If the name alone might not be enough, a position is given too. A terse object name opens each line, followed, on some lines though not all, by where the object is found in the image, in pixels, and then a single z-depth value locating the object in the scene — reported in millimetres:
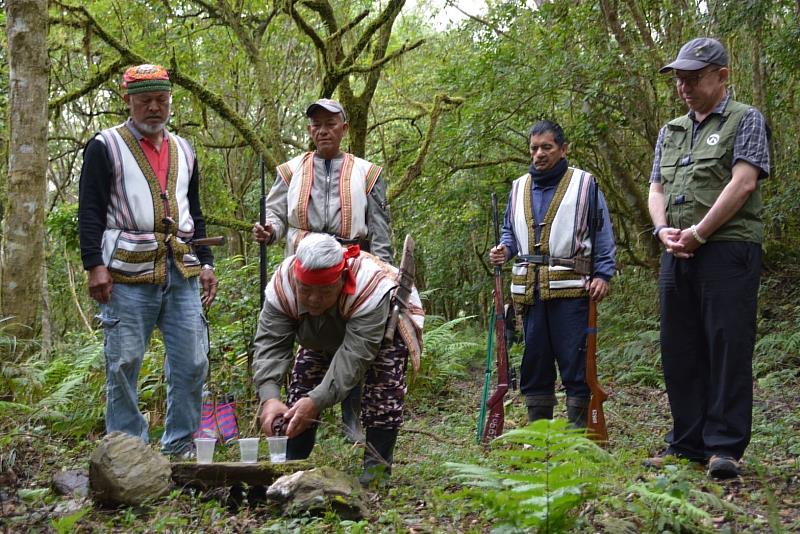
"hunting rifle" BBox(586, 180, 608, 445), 4934
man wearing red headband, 3906
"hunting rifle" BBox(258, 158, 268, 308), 5121
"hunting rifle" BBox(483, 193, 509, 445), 5438
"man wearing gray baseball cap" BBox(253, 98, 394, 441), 5234
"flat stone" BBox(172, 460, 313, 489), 3820
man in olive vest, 4242
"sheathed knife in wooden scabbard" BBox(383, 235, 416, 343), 4223
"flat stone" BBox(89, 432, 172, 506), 3648
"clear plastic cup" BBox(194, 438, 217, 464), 4113
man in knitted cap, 4461
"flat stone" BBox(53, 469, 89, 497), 3969
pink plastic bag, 5301
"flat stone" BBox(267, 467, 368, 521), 3506
